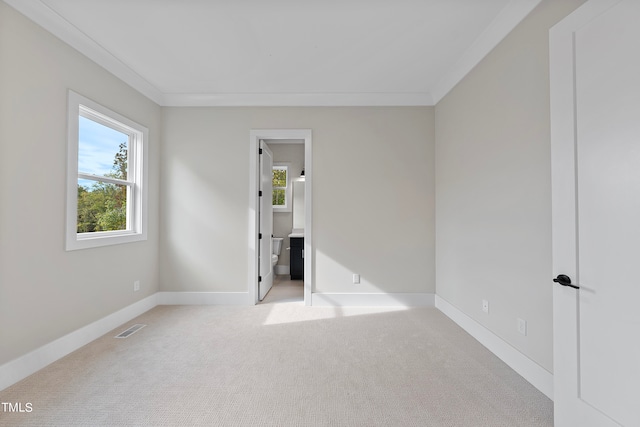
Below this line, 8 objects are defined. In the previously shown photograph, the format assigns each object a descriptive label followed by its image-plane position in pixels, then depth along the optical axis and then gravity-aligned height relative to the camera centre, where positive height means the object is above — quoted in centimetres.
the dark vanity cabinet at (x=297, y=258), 505 -75
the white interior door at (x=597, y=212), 120 +3
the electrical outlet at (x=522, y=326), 206 -79
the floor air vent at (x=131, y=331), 274 -115
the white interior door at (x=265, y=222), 391 -9
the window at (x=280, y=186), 552 +58
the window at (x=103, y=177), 244 +38
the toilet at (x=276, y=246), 537 -57
